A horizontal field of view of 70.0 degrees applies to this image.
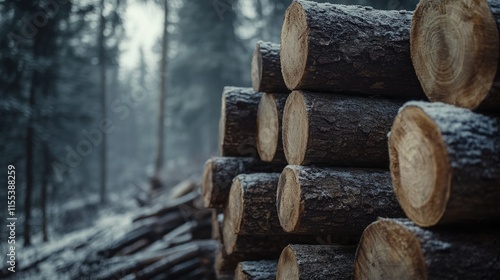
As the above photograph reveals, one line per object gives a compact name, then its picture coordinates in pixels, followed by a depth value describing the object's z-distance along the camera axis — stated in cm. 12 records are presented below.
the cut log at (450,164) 156
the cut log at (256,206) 295
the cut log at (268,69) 313
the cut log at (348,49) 245
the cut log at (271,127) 301
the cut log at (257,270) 296
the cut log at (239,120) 348
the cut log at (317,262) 236
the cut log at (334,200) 235
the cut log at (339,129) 247
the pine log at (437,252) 161
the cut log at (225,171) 352
